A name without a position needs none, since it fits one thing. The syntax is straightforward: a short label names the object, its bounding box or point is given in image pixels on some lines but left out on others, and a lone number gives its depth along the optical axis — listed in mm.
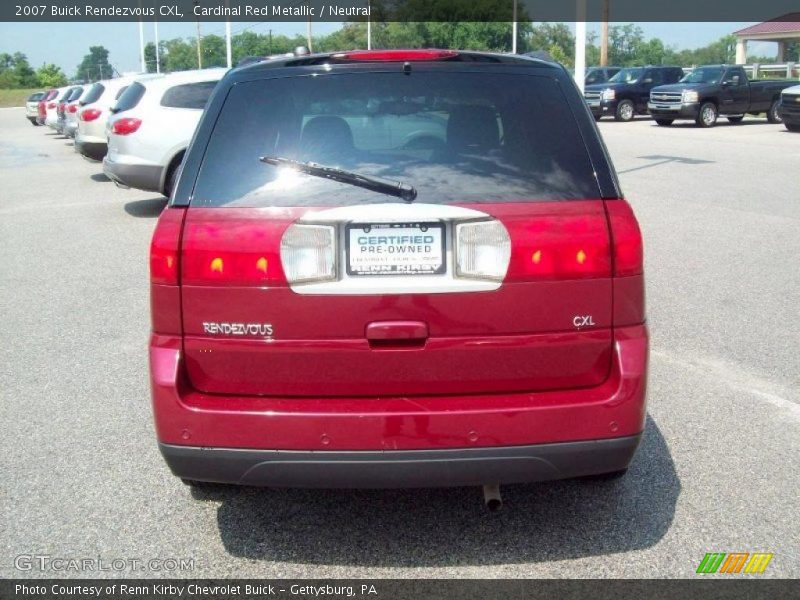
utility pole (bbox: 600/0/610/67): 48781
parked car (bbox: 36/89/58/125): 36688
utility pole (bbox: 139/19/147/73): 54450
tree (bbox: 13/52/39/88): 126325
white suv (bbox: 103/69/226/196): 12328
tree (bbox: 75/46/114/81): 168750
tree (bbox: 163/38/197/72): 114062
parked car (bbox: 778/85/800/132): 25000
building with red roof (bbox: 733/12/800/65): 51156
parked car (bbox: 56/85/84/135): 26328
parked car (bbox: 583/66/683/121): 32219
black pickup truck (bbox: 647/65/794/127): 28281
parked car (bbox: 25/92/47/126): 46494
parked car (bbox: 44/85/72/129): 33422
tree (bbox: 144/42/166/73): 95031
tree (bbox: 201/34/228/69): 111088
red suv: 3023
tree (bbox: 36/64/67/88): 127375
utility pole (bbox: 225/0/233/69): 35531
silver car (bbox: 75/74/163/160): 17000
